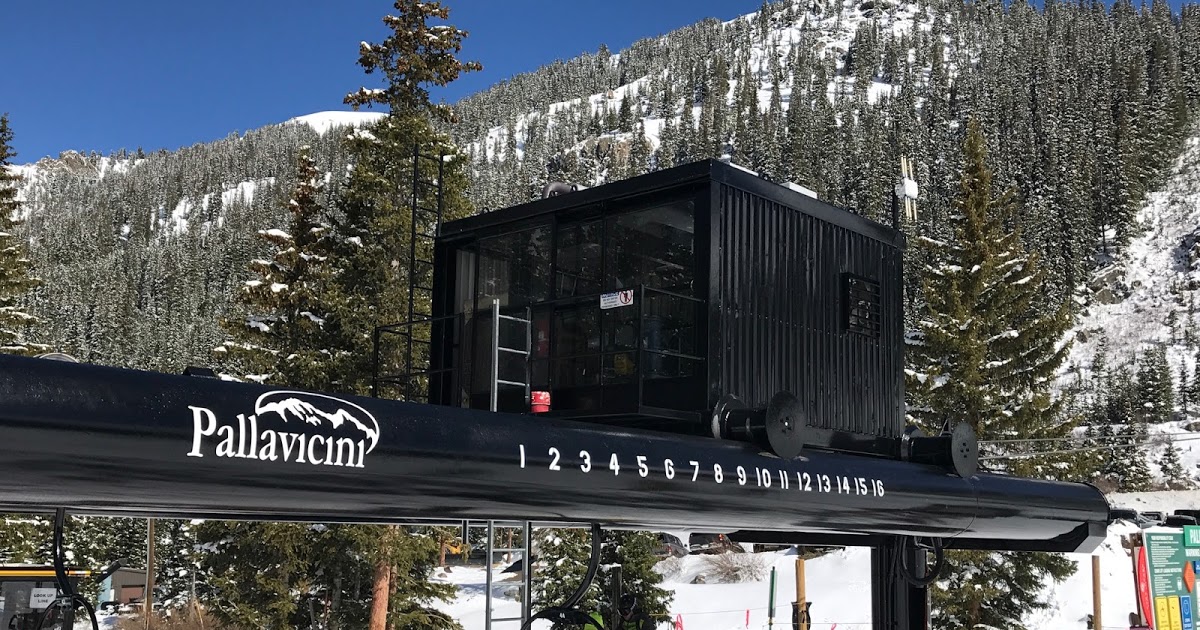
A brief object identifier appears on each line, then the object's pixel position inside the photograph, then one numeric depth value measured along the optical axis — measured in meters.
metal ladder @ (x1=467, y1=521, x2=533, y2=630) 5.77
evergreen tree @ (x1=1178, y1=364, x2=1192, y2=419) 78.81
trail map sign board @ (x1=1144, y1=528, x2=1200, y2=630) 10.70
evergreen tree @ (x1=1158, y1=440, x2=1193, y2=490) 60.62
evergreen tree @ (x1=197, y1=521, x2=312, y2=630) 26.06
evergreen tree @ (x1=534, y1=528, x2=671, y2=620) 26.25
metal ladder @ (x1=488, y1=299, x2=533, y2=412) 7.55
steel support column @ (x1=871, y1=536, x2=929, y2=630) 9.95
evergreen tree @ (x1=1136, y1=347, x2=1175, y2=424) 78.12
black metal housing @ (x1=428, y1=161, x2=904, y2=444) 8.13
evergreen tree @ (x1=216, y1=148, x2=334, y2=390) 27.48
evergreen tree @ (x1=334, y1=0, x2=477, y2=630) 26.67
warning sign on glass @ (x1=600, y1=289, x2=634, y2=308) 7.78
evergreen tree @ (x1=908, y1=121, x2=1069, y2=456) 30.20
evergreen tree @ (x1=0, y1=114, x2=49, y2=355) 30.14
